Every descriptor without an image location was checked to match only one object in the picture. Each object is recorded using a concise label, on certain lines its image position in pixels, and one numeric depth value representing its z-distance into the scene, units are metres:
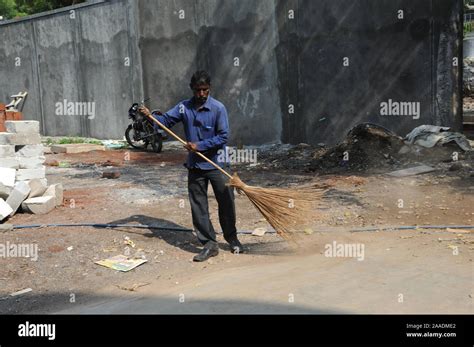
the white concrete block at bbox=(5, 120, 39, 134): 6.79
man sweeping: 5.01
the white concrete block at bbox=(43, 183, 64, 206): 7.05
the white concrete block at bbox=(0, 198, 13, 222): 6.09
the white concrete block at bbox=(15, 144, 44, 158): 6.82
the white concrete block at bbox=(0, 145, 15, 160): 6.65
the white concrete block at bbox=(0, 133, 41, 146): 6.71
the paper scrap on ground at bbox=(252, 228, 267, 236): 5.84
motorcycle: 12.71
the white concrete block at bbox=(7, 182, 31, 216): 6.46
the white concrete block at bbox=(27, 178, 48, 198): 6.84
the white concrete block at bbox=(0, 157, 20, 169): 6.62
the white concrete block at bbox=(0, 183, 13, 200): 6.42
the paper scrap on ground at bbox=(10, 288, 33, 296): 4.60
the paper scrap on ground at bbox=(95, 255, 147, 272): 5.03
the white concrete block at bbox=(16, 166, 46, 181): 6.78
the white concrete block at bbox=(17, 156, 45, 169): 6.80
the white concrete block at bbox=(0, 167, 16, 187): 6.43
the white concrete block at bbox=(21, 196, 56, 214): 6.65
